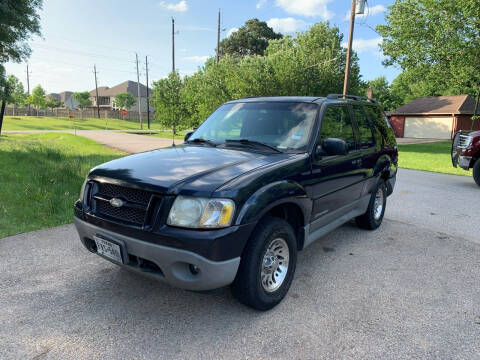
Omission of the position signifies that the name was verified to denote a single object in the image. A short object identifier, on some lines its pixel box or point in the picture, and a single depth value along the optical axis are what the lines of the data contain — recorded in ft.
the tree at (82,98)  270.46
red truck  28.86
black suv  8.19
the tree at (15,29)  31.30
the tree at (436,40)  64.75
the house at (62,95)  381.19
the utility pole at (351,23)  57.72
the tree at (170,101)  98.12
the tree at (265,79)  73.92
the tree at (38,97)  230.27
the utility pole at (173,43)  129.66
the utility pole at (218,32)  126.23
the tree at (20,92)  190.23
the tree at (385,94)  197.26
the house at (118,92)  297.39
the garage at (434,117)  113.60
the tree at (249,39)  186.50
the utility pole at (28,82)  265.13
